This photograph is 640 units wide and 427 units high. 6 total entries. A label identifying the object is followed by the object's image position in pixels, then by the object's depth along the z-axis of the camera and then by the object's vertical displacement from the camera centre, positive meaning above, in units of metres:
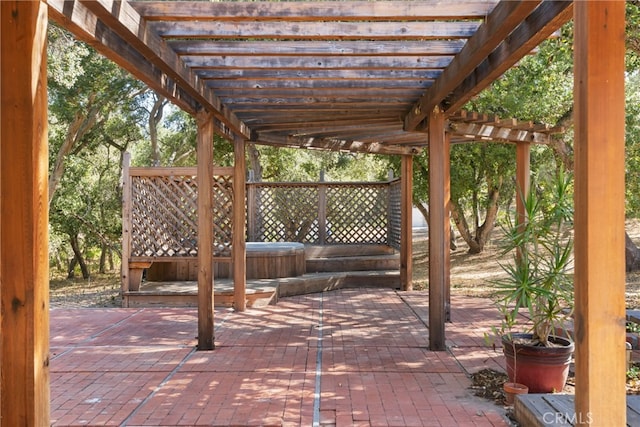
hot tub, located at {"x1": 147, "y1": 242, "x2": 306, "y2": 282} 7.81 -0.73
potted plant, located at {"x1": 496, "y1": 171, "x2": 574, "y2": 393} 3.38 -0.49
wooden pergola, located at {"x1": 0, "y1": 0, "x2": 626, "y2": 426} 1.96 +0.93
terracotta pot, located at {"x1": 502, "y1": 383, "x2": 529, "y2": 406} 3.29 -1.05
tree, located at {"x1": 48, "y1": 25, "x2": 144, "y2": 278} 9.46 +1.88
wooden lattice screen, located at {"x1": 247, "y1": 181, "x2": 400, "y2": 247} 10.29 +0.03
